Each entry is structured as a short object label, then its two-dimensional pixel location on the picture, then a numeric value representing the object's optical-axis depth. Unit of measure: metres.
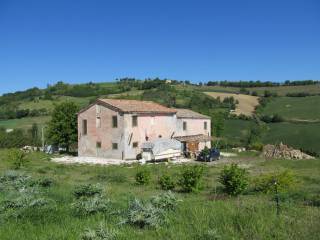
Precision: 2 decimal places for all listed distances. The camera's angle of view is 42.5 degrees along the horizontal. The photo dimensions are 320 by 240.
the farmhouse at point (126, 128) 41.41
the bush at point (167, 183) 19.58
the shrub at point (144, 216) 7.83
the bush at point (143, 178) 21.19
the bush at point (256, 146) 50.99
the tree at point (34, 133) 59.47
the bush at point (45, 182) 15.66
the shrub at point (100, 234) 6.70
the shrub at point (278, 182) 16.31
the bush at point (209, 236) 6.65
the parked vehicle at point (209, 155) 40.12
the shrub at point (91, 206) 9.21
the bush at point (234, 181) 16.54
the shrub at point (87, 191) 11.72
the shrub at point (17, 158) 29.30
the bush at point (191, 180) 18.51
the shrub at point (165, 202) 9.32
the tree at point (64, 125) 46.44
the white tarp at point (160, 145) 40.28
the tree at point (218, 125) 57.94
